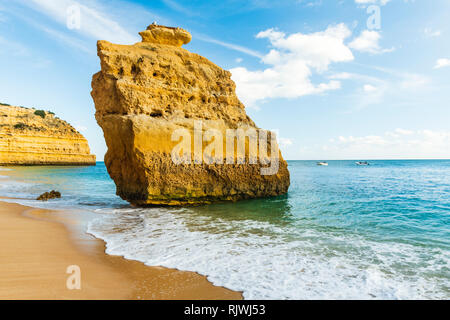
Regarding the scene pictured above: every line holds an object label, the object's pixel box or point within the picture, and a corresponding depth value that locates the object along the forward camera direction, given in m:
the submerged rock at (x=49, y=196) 12.34
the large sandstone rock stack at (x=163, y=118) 9.21
